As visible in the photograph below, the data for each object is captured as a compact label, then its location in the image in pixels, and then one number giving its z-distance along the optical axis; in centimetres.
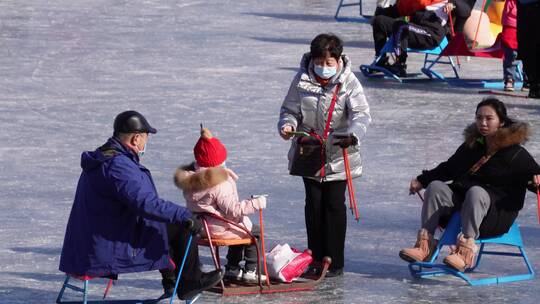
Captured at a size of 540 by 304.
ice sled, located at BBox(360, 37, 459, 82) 3167
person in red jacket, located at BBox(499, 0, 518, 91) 3056
